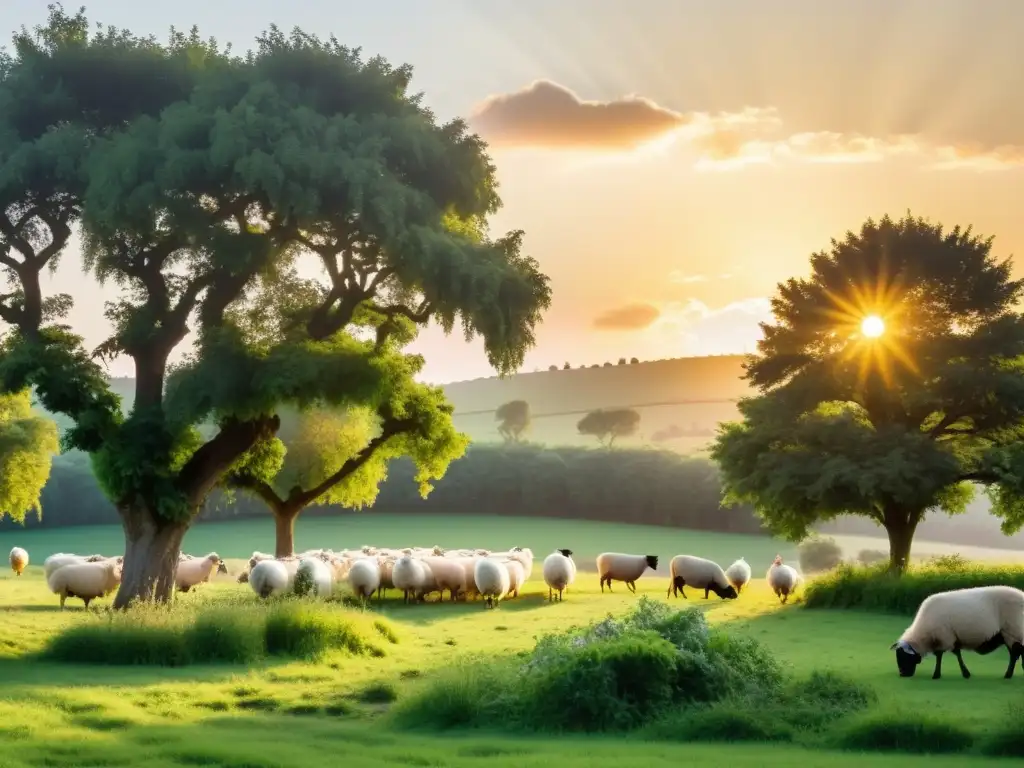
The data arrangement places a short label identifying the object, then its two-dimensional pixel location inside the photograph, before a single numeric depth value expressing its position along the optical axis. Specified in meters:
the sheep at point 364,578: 32.12
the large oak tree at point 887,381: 31.66
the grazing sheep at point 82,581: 30.52
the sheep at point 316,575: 30.47
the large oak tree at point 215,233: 24.56
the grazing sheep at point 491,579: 31.47
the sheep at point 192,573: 36.34
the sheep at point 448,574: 33.12
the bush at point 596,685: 13.95
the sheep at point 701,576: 34.03
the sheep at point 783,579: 33.12
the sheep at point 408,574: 32.53
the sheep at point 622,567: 36.84
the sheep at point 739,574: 36.28
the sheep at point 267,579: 29.80
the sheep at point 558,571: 33.44
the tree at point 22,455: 39.69
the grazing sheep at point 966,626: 16.59
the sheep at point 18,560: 46.94
